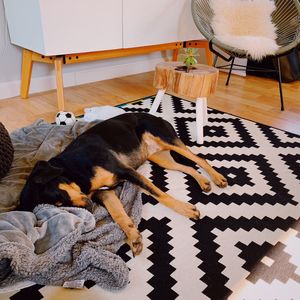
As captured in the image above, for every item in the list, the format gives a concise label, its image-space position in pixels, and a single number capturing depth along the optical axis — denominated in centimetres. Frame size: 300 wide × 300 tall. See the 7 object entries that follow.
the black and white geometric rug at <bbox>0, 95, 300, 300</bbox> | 97
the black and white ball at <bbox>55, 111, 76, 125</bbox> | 194
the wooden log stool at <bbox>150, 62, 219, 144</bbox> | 180
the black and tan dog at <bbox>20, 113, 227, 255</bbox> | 112
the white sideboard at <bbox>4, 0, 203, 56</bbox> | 200
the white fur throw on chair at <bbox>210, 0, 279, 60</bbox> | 265
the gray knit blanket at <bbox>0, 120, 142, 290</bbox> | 94
